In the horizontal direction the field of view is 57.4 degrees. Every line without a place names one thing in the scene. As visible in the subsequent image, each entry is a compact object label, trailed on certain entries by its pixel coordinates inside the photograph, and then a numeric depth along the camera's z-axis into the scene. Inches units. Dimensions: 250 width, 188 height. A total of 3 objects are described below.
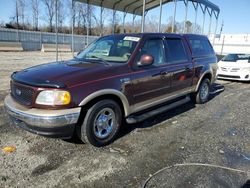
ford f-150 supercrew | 130.8
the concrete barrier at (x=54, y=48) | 1036.4
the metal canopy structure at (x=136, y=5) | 609.6
